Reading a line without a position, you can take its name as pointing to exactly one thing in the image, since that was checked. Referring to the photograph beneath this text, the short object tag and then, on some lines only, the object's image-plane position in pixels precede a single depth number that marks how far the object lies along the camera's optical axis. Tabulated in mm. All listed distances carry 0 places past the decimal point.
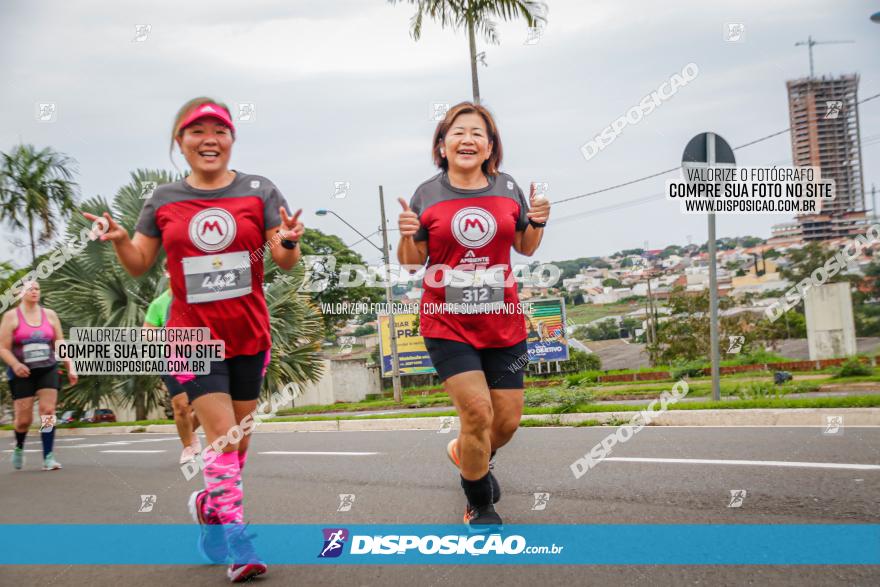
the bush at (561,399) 11492
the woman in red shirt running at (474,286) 3998
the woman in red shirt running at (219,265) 3727
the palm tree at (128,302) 16078
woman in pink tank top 8516
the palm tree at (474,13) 15297
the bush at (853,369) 17047
